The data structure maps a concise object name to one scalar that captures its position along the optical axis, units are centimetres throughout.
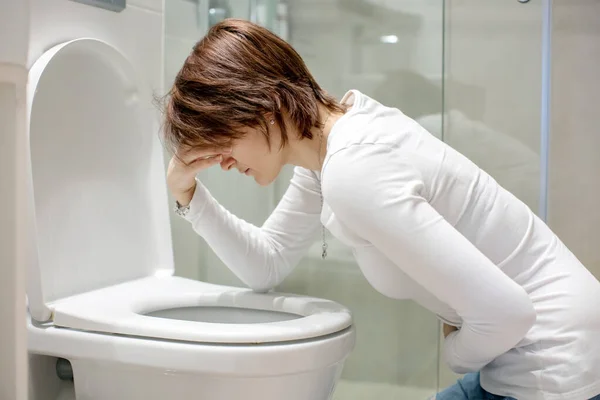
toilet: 90
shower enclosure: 143
